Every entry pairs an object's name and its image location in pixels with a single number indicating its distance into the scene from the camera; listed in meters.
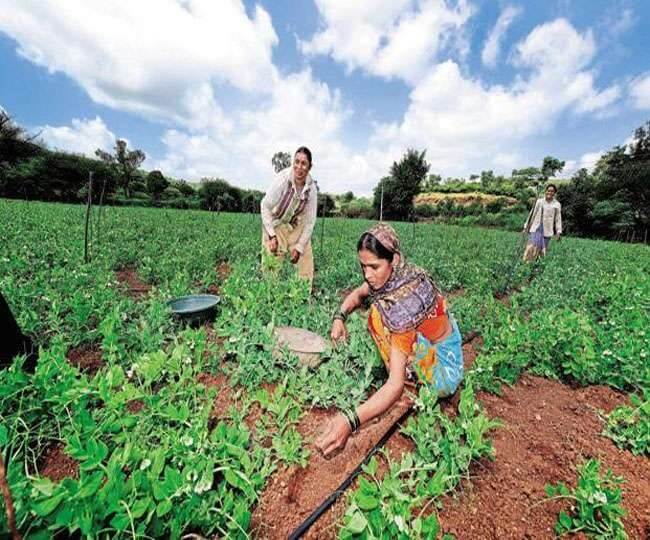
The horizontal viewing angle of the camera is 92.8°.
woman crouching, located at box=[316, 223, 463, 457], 1.75
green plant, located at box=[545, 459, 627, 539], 1.26
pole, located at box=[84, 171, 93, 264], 5.30
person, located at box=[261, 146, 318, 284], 3.85
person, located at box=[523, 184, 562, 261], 7.47
